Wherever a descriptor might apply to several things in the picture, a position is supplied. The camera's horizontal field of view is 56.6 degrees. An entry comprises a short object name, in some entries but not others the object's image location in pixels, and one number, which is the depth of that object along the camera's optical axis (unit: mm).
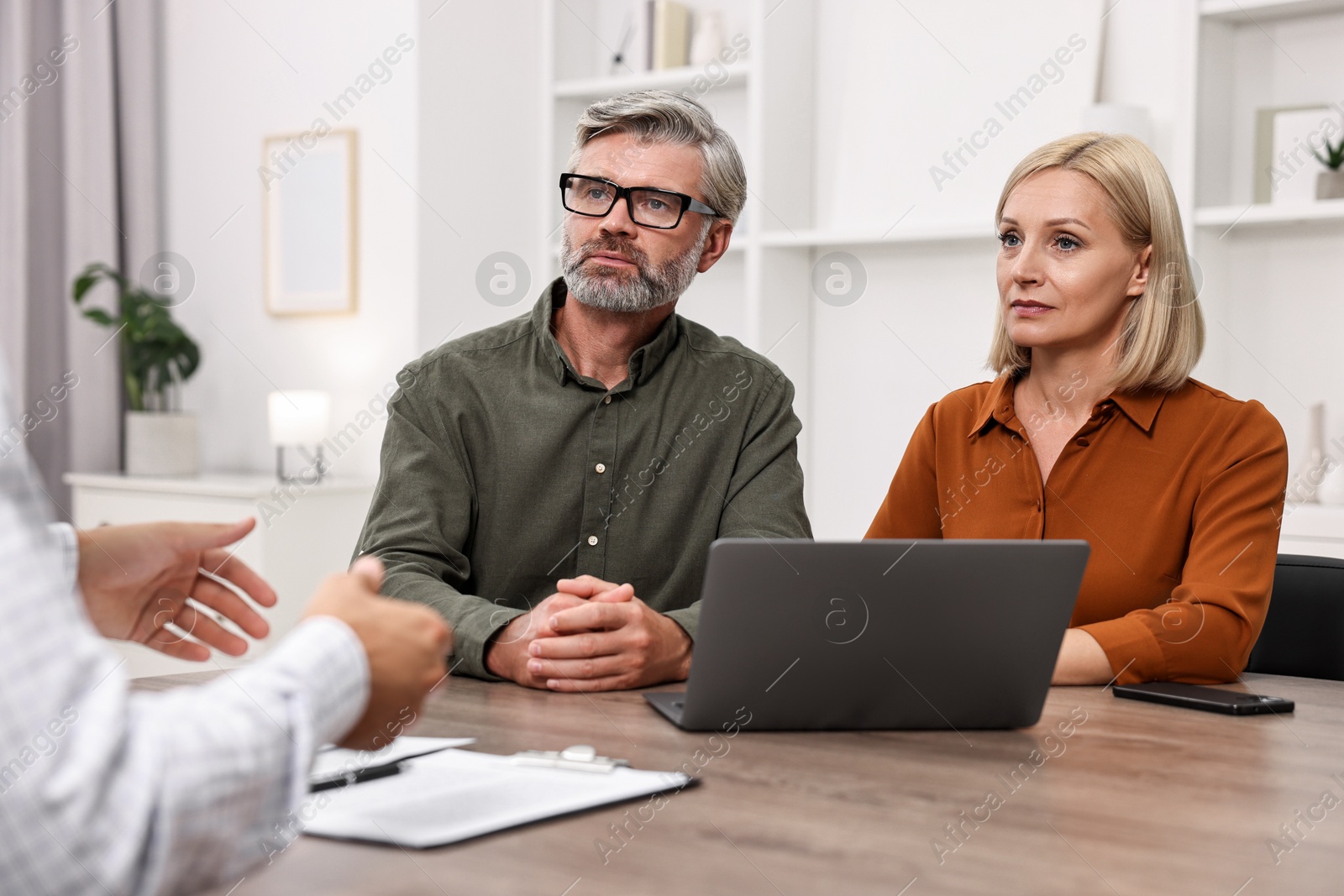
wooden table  778
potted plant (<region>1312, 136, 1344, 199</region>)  3064
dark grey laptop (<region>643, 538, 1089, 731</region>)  1107
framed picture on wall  4074
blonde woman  1757
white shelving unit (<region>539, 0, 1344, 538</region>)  3221
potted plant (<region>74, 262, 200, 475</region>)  4008
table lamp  3865
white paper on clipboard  845
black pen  933
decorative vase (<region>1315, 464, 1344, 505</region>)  3006
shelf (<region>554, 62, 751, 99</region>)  3928
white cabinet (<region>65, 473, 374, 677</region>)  3656
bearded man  1887
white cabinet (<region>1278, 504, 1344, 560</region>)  2900
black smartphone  1317
